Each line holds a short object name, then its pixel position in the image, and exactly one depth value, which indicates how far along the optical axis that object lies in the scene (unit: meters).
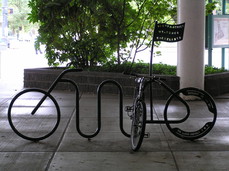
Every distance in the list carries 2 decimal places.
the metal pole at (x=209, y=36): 12.56
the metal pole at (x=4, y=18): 34.87
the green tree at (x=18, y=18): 43.67
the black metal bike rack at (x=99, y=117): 6.17
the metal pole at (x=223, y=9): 13.75
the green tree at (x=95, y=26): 11.37
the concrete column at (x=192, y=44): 9.52
